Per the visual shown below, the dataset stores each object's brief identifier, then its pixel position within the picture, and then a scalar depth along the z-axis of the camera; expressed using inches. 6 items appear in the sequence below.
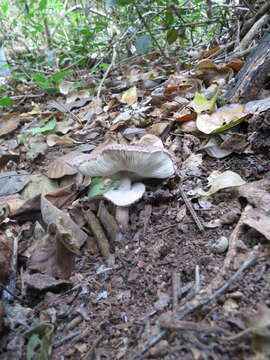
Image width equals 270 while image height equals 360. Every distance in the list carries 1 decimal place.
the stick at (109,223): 8.2
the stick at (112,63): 17.3
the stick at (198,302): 4.9
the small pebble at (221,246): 6.3
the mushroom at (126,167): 7.4
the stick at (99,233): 8.0
